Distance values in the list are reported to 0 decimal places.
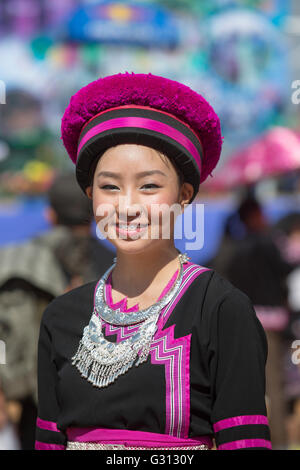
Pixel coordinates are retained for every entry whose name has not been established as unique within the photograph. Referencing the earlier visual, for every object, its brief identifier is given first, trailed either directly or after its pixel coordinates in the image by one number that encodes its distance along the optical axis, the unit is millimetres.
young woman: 3250
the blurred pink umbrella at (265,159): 12297
